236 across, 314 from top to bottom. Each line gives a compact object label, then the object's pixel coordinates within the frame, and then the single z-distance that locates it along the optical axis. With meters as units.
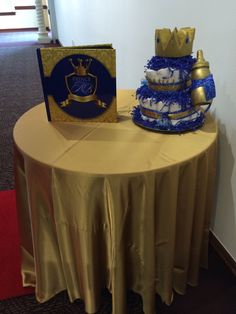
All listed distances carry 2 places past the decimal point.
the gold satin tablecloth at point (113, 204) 0.83
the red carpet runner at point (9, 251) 1.22
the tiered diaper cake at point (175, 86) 0.92
